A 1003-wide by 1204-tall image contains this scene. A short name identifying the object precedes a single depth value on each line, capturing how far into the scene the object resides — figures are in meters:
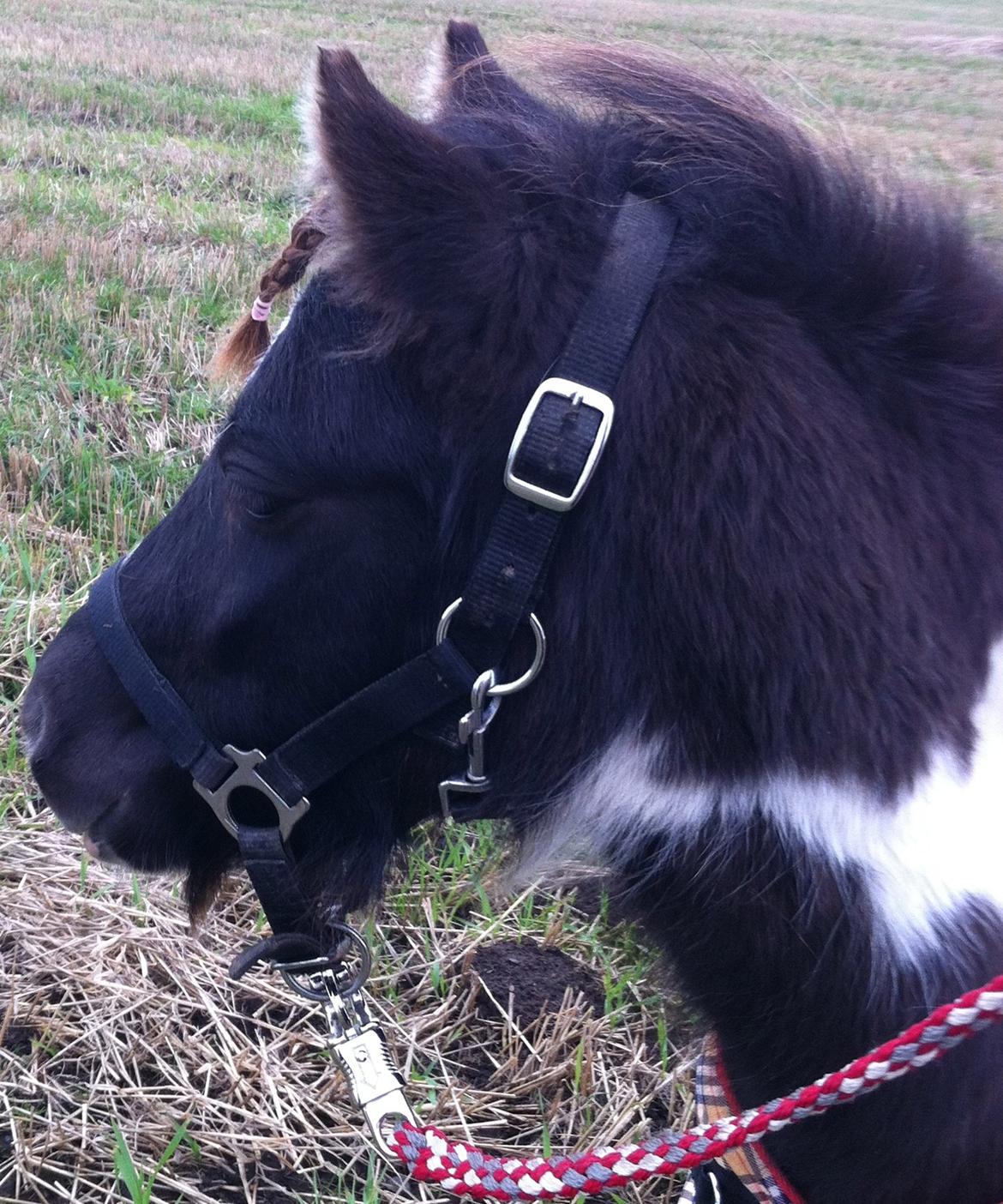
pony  0.56
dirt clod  0.95
